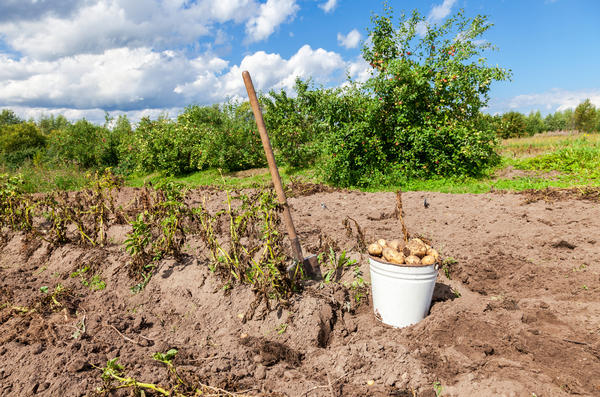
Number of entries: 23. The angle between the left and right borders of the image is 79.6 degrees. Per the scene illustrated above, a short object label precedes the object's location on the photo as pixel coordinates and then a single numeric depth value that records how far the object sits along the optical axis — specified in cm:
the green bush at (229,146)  1247
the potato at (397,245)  274
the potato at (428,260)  261
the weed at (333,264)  330
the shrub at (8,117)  4440
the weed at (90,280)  361
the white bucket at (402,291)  263
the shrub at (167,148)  1298
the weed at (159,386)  198
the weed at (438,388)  210
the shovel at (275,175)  299
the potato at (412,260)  262
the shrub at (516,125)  3369
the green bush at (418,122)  869
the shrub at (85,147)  1614
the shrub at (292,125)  1136
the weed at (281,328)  275
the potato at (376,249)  280
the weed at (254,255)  283
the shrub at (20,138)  2572
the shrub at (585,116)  4522
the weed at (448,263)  355
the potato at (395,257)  265
